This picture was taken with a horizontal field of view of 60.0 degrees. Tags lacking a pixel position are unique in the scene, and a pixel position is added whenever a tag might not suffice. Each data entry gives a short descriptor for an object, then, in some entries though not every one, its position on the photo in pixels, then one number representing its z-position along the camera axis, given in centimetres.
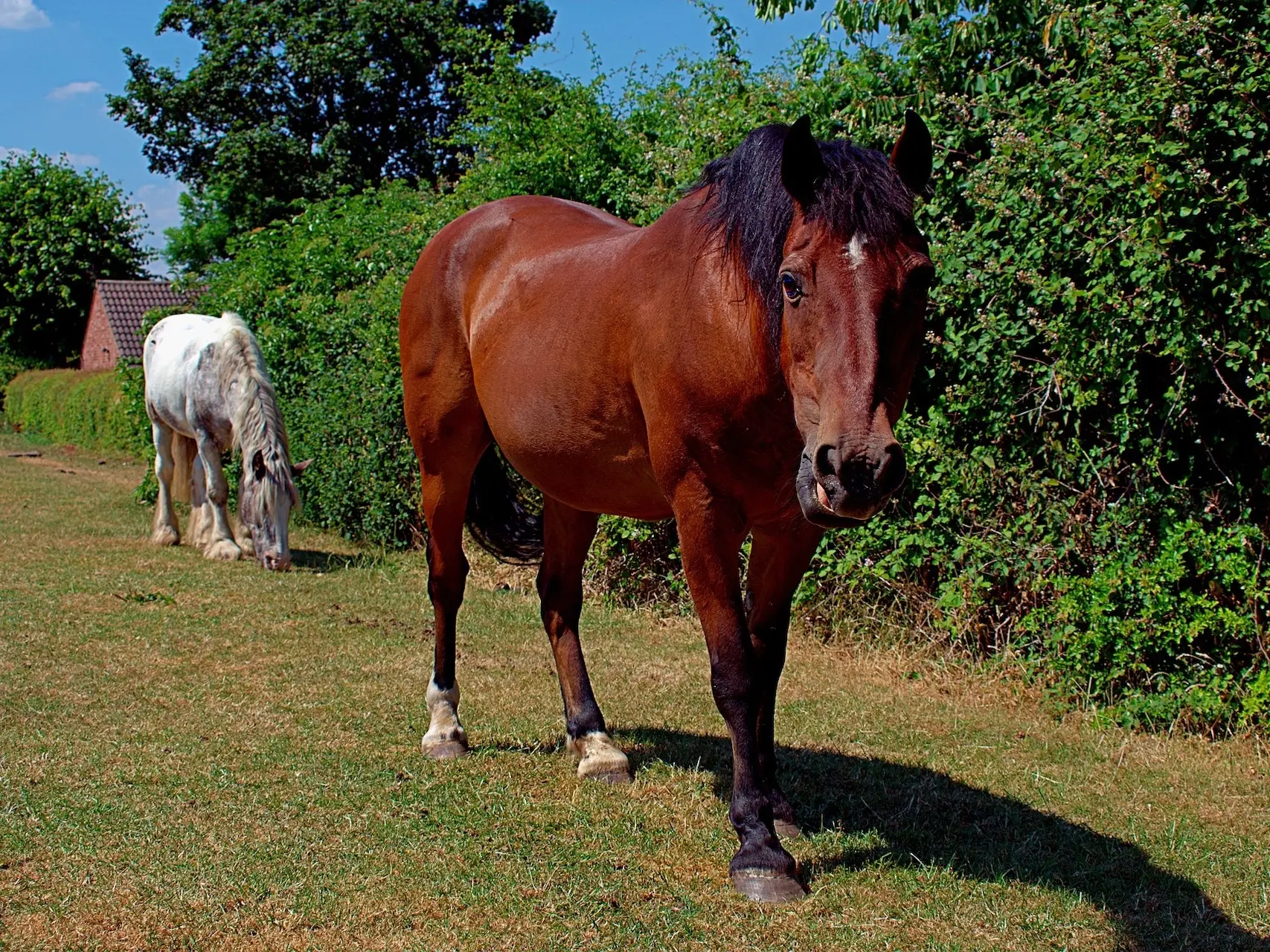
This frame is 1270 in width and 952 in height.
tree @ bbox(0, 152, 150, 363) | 3466
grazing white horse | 971
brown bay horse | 281
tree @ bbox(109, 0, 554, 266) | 3406
